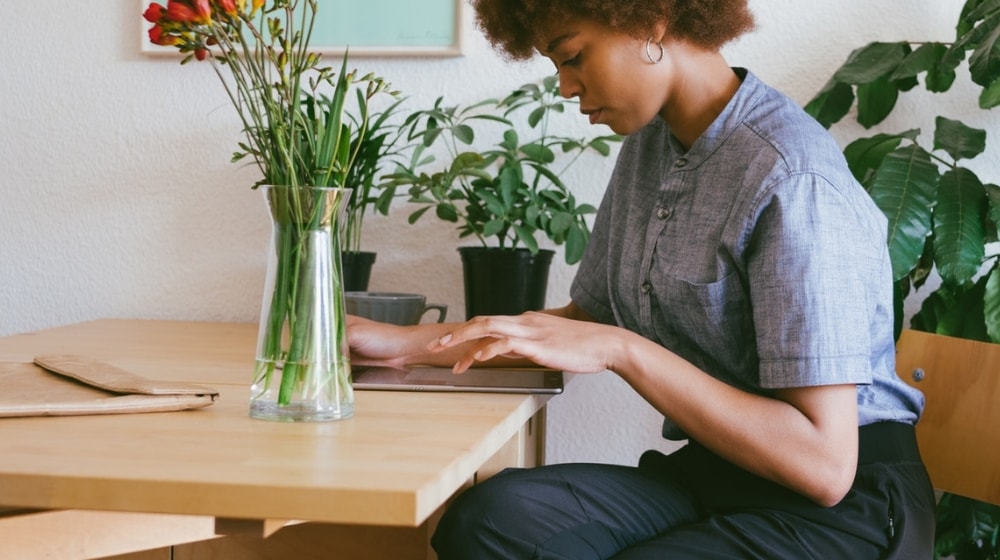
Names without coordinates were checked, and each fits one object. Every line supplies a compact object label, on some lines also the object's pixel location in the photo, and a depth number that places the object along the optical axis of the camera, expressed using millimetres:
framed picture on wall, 1957
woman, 1053
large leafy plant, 1527
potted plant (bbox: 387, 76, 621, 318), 1719
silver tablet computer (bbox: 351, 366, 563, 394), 1188
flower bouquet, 949
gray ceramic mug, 1646
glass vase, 950
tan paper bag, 942
